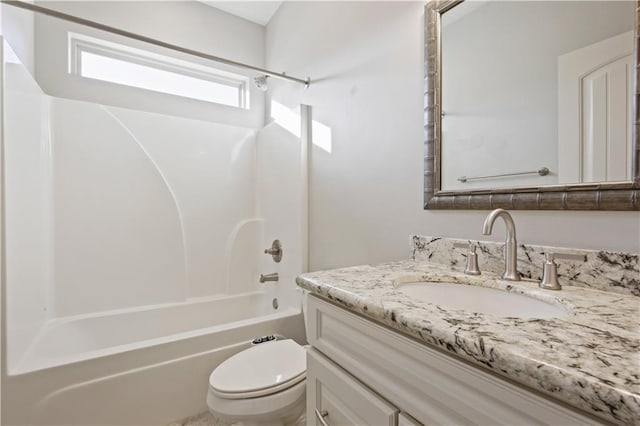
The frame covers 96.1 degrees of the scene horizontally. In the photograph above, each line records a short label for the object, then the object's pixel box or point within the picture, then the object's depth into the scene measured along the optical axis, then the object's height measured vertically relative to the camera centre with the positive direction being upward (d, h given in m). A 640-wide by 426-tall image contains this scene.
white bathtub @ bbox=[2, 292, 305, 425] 1.20 -0.77
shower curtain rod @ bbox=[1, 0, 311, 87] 1.33 +0.97
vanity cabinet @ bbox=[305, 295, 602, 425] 0.43 -0.34
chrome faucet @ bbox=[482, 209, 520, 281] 0.82 -0.12
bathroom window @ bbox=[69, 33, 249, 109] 2.12 +1.15
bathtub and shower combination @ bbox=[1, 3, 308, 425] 1.31 -0.24
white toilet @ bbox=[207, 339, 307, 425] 1.12 -0.72
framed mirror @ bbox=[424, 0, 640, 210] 0.73 +0.33
